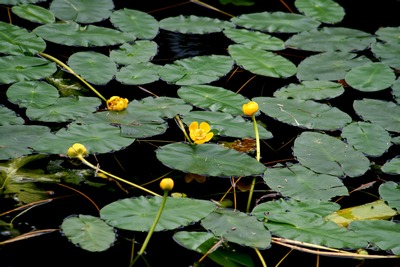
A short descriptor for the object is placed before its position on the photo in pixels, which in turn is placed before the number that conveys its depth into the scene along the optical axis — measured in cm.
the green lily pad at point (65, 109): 500
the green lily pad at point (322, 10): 705
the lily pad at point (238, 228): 397
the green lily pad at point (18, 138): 457
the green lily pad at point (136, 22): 635
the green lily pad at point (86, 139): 464
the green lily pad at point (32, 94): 516
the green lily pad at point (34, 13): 631
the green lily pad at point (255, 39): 635
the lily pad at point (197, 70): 567
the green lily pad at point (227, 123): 504
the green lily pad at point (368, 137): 501
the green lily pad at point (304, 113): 527
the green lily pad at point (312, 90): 565
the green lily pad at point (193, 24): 654
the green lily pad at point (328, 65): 600
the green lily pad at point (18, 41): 582
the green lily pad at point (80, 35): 603
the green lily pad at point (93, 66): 558
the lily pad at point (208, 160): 457
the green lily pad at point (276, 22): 673
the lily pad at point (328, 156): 475
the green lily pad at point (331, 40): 648
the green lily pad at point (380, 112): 535
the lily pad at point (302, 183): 446
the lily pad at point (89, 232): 384
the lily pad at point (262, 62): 595
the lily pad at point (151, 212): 400
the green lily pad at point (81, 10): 644
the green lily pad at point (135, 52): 586
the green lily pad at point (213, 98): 534
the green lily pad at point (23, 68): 545
